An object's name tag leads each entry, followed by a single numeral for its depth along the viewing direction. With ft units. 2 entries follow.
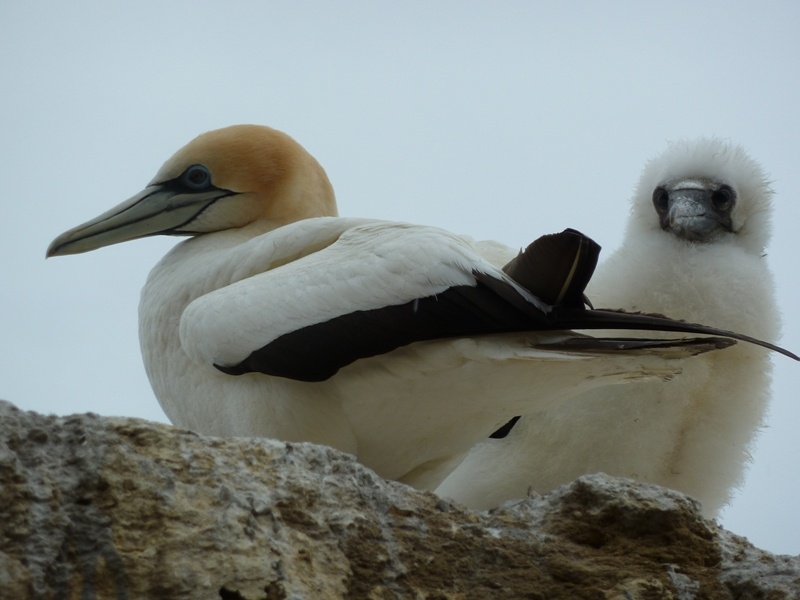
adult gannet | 22.70
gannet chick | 30.22
